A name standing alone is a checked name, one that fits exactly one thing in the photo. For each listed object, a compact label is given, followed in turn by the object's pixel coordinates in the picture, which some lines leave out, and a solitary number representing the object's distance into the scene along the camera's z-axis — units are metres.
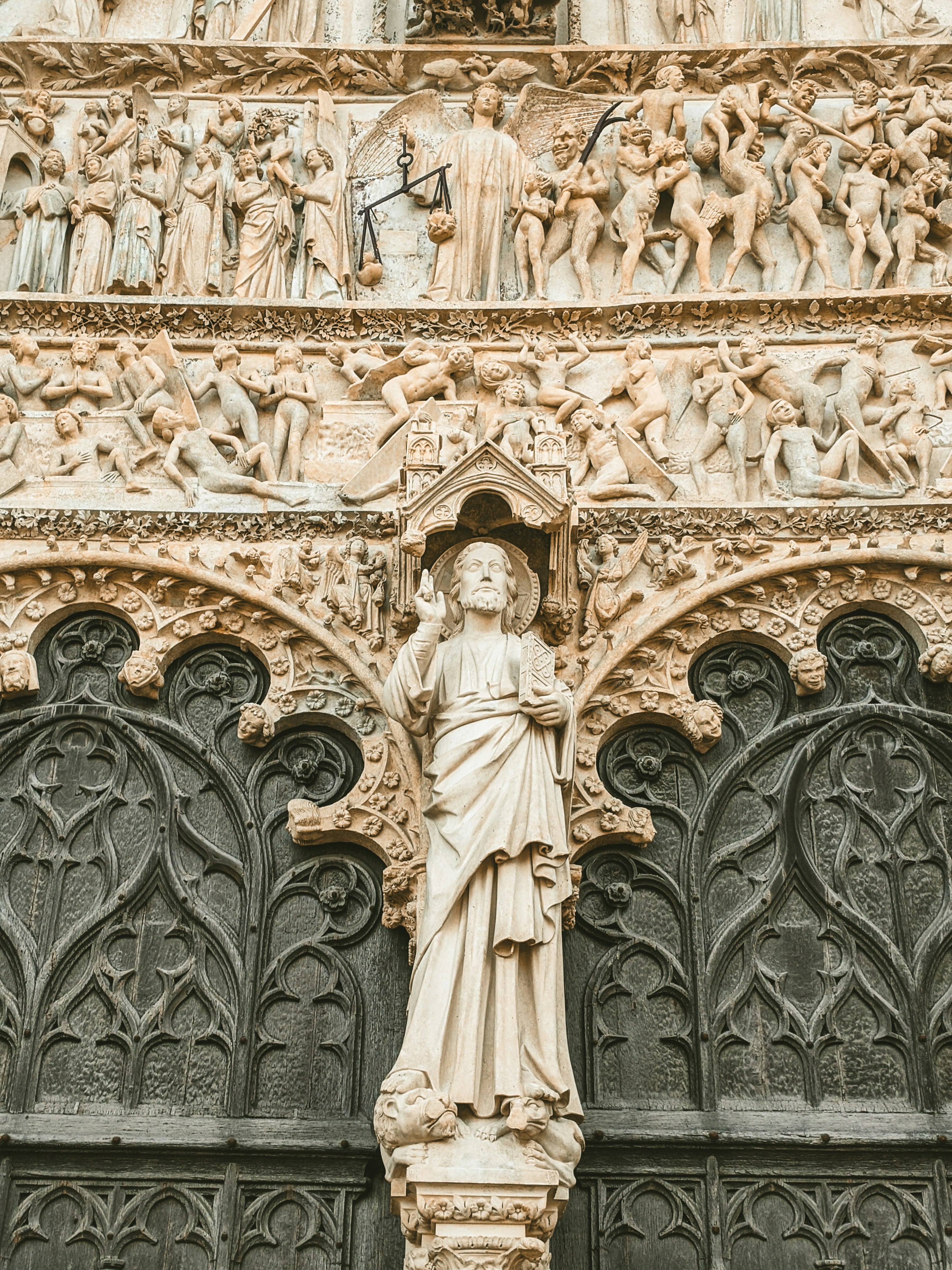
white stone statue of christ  8.12
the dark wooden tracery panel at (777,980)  9.08
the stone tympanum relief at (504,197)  11.98
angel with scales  12.05
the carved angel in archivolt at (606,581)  10.38
